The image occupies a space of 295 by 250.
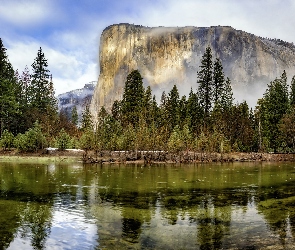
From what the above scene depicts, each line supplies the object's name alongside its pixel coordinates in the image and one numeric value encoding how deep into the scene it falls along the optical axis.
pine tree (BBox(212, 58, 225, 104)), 70.25
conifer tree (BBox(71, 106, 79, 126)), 100.34
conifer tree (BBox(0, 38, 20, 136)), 50.06
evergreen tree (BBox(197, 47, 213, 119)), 69.56
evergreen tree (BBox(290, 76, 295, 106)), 66.31
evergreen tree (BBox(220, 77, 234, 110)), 69.40
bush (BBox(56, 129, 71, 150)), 43.27
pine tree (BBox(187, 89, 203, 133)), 65.75
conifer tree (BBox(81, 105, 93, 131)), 61.08
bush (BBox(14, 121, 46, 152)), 41.66
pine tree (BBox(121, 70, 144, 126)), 67.88
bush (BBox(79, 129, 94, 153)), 41.53
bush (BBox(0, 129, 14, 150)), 42.72
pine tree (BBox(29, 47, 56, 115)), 65.12
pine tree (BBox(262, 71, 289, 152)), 60.28
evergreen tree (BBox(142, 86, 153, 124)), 61.59
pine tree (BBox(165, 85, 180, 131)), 65.25
